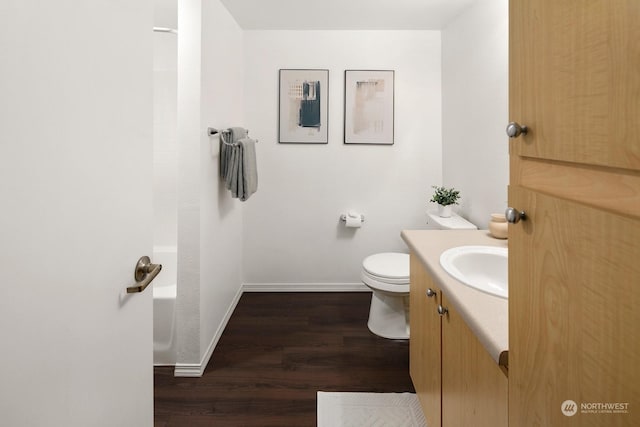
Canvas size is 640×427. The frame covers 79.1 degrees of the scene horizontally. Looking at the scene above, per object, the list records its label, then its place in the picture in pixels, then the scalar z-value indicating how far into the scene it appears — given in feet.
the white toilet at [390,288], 8.06
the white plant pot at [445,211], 9.43
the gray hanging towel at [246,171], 8.38
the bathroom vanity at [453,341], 3.10
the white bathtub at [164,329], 7.61
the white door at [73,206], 1.99
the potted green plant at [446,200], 9.39
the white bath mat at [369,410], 5.94
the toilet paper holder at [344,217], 11.31
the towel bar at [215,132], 7.64
